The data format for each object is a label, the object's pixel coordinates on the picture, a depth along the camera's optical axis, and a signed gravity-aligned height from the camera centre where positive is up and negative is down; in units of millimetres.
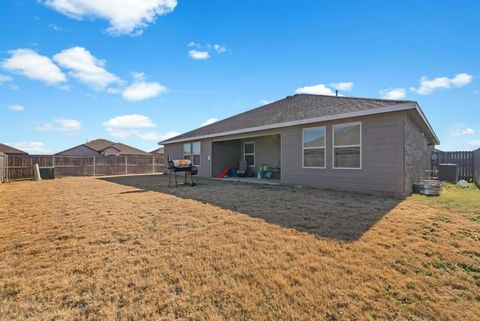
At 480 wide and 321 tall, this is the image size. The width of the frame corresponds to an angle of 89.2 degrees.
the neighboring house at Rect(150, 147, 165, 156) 41062 +2089
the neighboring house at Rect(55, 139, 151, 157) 32281 +1928
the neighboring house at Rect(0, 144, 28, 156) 27303 +1536
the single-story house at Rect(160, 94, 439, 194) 7086 +807
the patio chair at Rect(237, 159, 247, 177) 14094 -326
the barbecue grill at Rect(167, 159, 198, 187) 10434 -148
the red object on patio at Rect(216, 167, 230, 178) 14180 -554
